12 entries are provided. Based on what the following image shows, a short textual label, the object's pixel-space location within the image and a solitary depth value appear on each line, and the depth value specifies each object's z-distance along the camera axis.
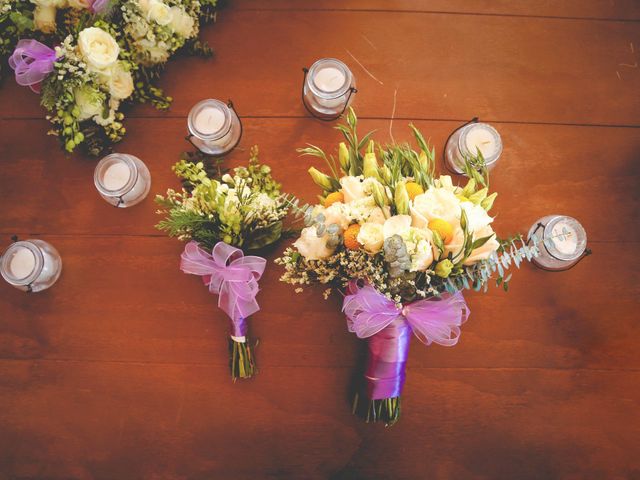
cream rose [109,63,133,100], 1.17
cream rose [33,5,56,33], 1.17
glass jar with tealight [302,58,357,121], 1.17
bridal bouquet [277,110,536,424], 0.78
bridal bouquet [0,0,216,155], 1.11
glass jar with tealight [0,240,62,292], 1.16
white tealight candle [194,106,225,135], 1.17
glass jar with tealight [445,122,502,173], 1.13
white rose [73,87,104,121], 1.14
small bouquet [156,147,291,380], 1.03
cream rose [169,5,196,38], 1.19
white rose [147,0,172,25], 1.13
